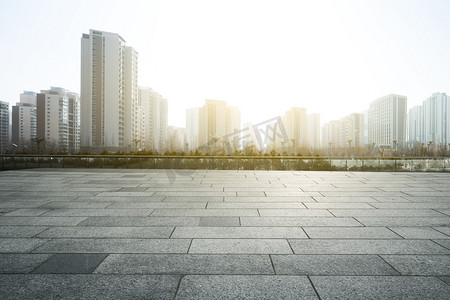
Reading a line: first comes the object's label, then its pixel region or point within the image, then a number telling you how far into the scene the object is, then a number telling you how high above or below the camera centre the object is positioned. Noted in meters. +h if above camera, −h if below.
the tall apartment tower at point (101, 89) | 81.12 +18.30
